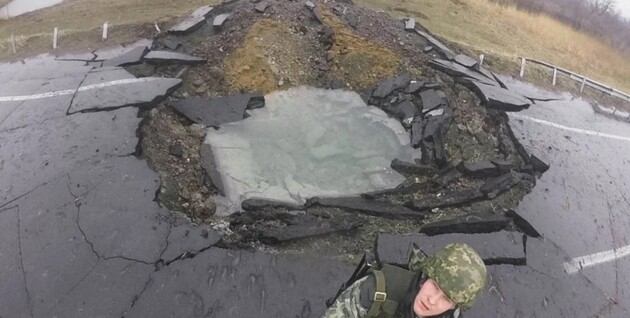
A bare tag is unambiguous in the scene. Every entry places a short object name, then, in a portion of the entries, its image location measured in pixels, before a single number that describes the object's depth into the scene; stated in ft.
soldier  8.27
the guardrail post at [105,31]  25.99
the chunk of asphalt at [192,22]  24.16
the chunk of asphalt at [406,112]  20.54
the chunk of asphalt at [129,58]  21.99
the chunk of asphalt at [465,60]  23.91
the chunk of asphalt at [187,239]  13.69
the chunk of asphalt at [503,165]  17.88
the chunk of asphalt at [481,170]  17.67
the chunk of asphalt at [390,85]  21.68
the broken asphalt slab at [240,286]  12.60
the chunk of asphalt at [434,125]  19.34
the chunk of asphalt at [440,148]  18.31
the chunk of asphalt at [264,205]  15.93
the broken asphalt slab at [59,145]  16.07
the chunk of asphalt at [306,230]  14.56
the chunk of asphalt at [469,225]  15.44
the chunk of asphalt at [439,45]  24.44
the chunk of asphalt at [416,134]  19.33
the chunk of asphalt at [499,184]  16.98
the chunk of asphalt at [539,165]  18.81
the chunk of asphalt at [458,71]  22.65
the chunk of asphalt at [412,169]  18.06
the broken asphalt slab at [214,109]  19.42
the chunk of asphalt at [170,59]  21.83
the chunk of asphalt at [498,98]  21.12
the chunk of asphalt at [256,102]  20.63
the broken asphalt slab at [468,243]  14.33
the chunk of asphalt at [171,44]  23.19
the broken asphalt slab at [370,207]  16.07
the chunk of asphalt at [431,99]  20.56
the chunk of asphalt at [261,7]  24.82
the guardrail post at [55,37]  25.96
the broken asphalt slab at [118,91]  18.86
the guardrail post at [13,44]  26.61
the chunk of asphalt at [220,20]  24.31
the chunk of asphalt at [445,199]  16.33
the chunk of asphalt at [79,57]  23.64
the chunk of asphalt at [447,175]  17.56
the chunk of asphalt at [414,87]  21.54
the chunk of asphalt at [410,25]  26.40
